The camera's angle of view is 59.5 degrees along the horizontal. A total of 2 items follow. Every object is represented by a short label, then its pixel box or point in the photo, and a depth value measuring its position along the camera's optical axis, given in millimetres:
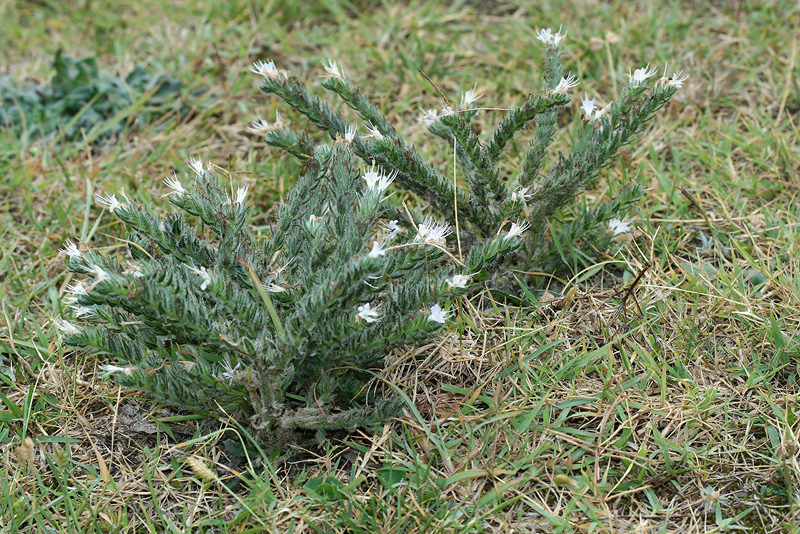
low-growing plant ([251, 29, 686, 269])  2430
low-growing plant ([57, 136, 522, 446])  1992
